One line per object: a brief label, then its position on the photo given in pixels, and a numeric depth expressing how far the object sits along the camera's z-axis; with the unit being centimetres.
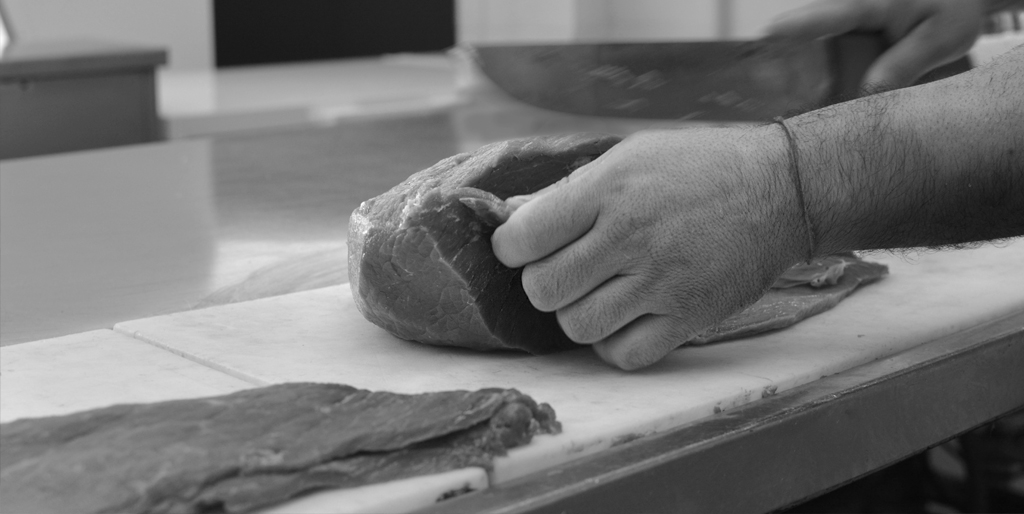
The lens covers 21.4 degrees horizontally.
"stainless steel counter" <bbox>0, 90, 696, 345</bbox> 121
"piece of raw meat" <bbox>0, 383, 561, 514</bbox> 95
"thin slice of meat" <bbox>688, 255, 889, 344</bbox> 113
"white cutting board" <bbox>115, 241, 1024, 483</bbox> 103
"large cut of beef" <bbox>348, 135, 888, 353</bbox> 109
